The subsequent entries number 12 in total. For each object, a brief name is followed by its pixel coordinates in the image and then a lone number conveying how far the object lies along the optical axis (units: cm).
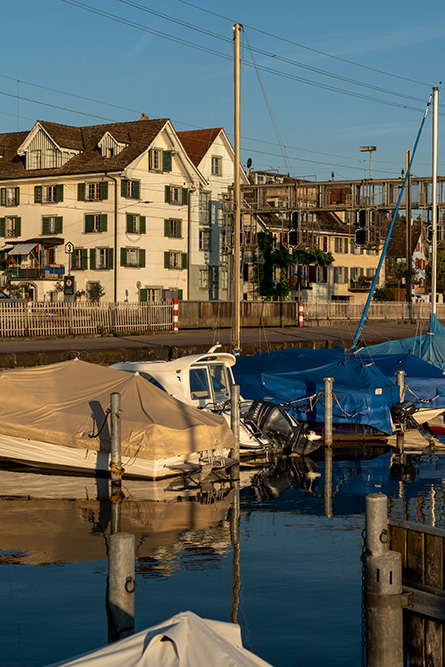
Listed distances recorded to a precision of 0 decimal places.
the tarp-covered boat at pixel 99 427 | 1788
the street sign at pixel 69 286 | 4891
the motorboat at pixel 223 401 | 2145
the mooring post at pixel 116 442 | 1736
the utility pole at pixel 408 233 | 5948
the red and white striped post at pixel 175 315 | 4806
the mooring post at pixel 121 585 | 751
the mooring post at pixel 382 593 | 856
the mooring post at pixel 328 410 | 2295
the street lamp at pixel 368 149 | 7475
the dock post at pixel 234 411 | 2009
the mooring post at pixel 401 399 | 2478
